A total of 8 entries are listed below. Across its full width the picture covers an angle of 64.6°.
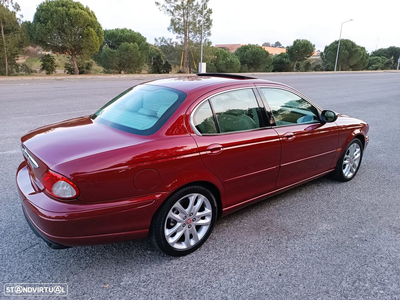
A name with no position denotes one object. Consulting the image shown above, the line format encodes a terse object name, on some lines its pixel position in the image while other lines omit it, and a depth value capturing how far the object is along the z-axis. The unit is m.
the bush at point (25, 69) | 23.53
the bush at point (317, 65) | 53.11
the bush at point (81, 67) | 24.65
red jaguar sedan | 2.33
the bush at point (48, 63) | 22.83
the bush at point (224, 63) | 36.53
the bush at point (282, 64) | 45.53
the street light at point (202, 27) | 28.88
